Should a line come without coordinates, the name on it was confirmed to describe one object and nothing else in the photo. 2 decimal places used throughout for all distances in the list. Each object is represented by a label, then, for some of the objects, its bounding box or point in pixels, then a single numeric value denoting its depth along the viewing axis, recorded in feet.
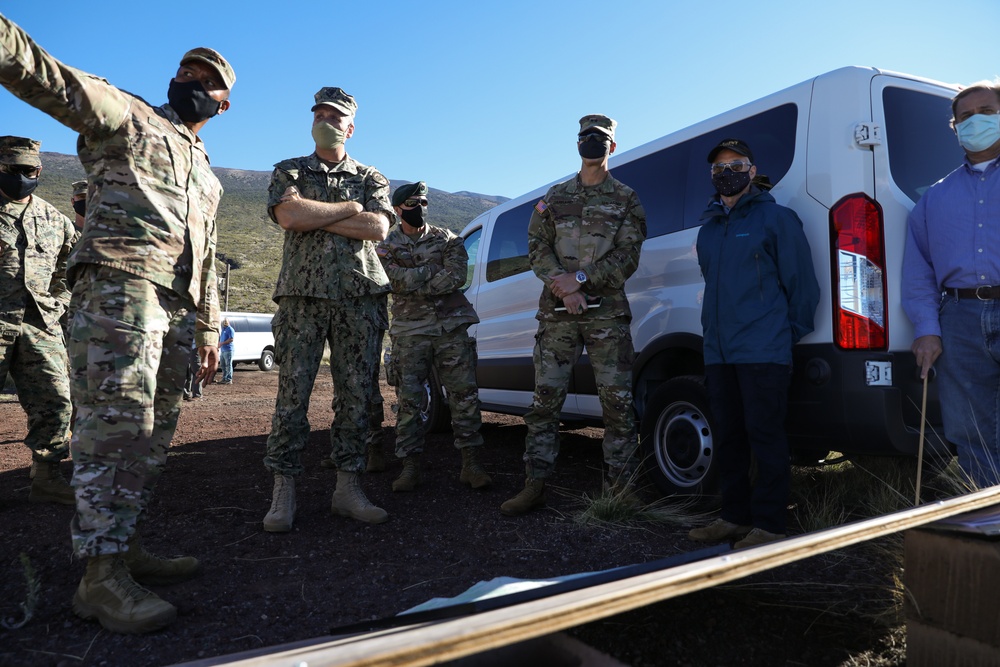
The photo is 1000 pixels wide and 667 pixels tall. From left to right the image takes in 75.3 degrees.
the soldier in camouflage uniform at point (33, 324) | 12.77
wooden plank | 2.45
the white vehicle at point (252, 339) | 68.13
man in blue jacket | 9.34
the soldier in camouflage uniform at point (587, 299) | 11.59
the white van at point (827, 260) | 8.89
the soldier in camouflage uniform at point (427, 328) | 14.11
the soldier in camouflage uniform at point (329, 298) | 10.88
